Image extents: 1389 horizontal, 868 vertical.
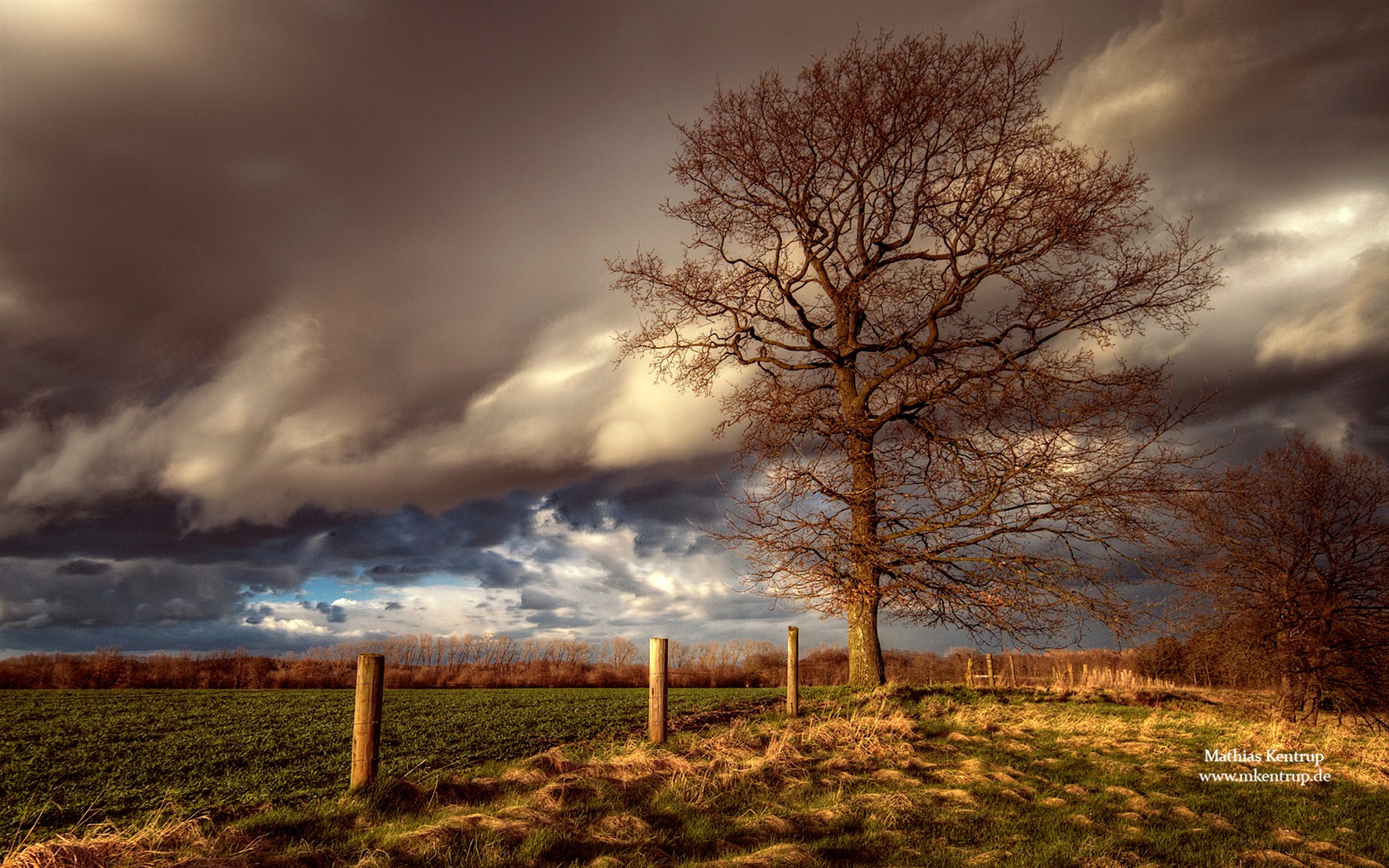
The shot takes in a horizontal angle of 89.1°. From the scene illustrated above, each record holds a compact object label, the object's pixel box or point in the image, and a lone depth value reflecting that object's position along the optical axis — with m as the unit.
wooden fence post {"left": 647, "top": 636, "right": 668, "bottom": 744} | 8.89
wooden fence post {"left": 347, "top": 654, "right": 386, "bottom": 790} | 5.96
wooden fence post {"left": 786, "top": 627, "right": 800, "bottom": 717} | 11.65
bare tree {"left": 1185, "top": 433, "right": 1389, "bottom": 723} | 14.39
